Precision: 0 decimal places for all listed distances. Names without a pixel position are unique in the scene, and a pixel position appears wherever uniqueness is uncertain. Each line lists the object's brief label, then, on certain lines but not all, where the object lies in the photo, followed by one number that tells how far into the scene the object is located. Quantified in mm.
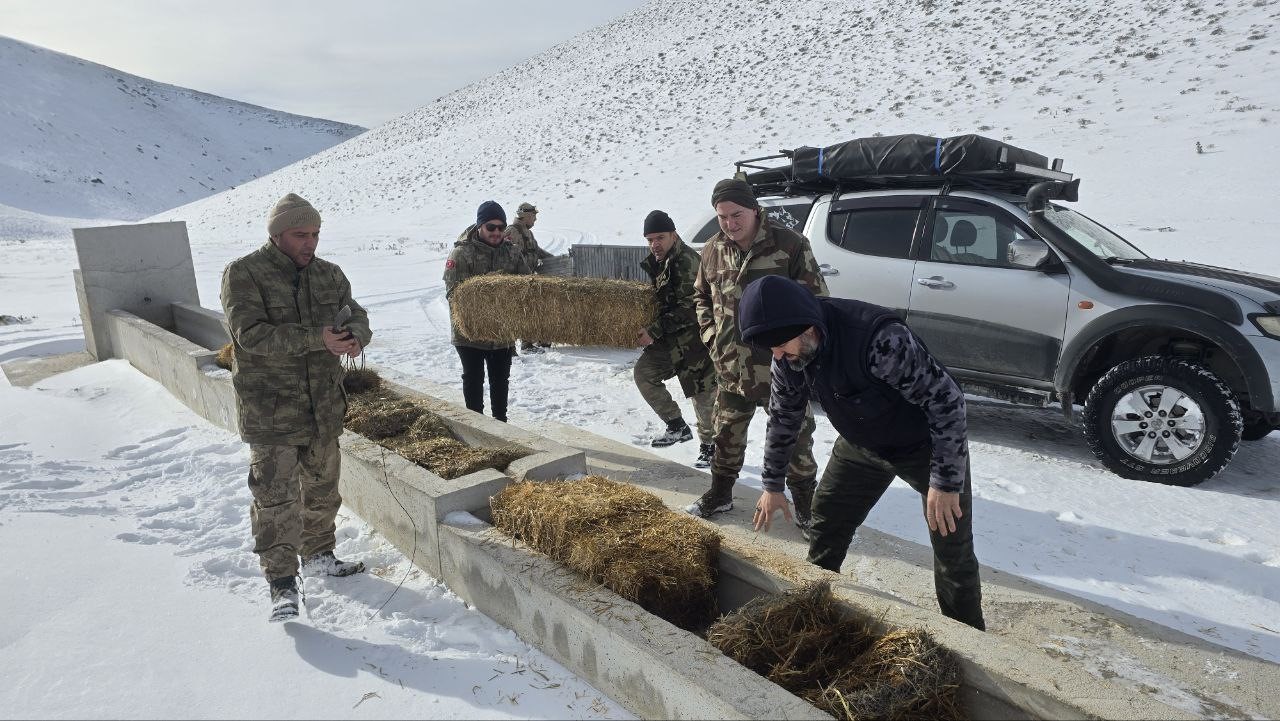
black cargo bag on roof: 5598
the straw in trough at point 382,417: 4871
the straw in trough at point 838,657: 2389
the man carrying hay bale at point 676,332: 5207
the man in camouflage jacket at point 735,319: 3951
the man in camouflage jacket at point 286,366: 3357
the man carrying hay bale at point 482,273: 5840
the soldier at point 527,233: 8648
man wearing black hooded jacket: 2559
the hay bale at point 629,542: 3020
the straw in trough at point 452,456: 4219
